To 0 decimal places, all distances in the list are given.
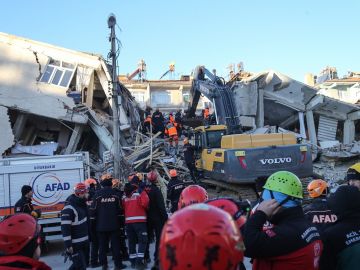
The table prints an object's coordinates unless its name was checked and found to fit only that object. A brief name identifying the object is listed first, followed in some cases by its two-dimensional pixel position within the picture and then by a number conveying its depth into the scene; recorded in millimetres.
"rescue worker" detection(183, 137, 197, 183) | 16927
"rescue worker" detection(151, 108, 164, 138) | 22641
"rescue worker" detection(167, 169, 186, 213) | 10166
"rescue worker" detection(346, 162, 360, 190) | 6000
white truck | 11242
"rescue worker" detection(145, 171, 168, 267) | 9352
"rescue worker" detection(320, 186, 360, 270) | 3168
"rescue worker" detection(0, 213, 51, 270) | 2670
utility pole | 15977
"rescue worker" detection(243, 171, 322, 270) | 2916
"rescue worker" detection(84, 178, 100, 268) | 9422
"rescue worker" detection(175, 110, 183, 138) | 23297
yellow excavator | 13961
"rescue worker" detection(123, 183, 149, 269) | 9039
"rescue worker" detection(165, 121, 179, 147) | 21500
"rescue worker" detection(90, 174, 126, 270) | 8758
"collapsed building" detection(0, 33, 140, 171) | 21000
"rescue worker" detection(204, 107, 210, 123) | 21525
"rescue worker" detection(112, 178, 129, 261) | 9719
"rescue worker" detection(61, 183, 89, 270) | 7512
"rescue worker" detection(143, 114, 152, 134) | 22669
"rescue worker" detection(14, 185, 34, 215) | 8996
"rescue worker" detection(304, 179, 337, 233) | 5052
